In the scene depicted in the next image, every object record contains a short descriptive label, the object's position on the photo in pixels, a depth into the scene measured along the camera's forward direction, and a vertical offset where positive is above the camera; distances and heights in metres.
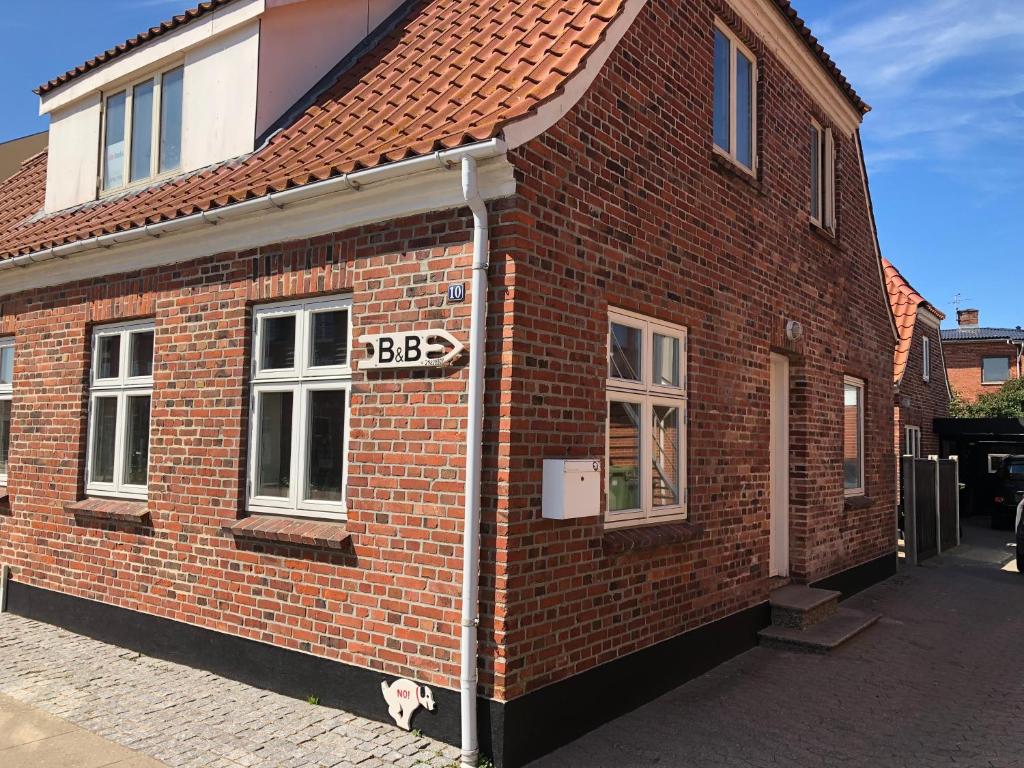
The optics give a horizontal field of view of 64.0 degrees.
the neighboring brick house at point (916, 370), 17.30 +2.00
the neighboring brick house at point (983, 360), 37.97 +4.66
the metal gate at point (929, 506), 13.11 -0.82
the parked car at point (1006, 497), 19.25 -0.89
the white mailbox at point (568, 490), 4.89 -0.24
